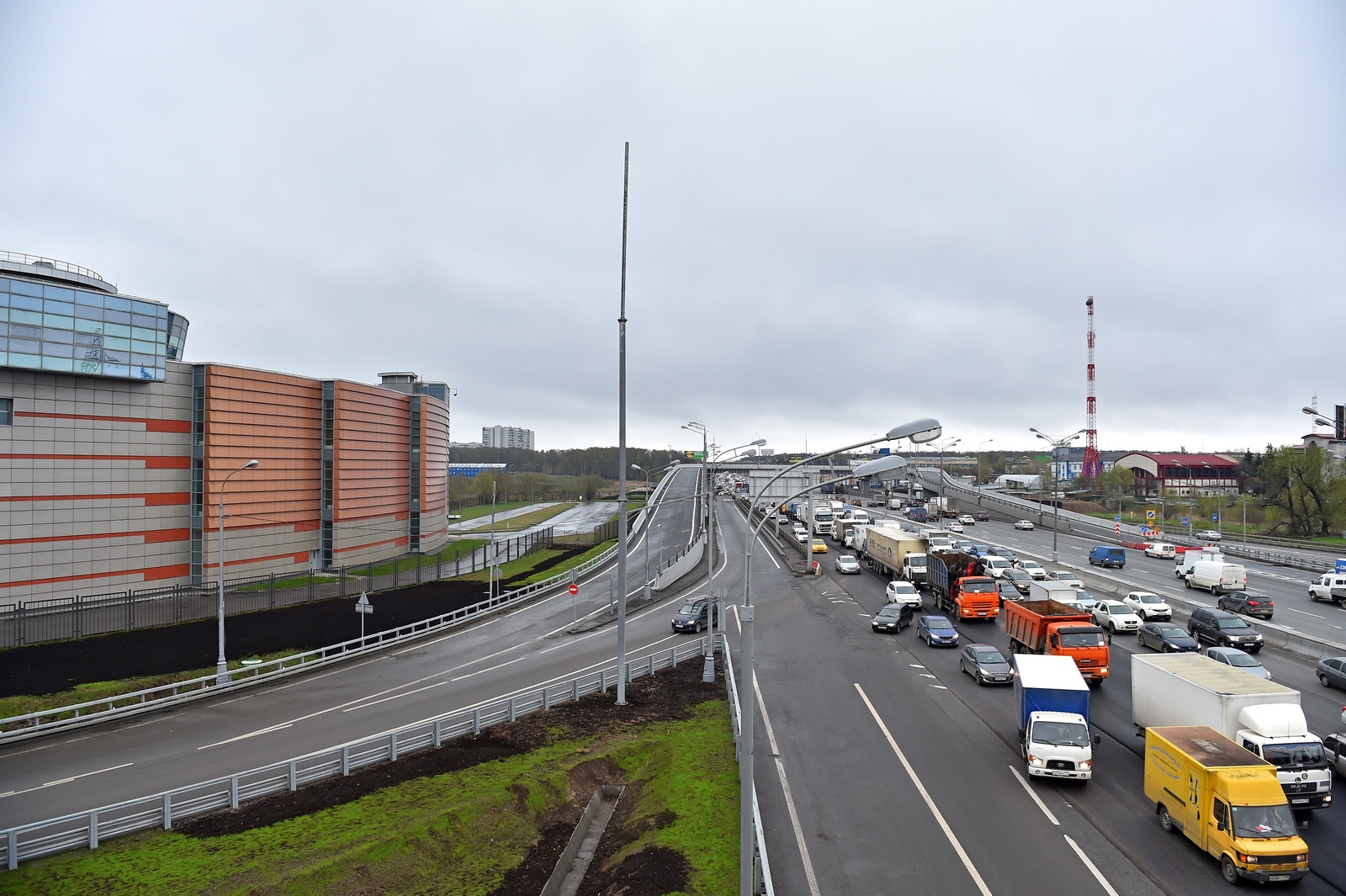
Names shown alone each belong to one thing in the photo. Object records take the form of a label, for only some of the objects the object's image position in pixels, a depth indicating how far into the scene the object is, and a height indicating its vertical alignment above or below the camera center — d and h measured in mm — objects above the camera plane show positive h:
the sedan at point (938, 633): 33812 -7325
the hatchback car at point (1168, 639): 30031 -6810
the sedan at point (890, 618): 37250 -7367
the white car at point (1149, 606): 36812 -6589
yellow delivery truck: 13641 -6495
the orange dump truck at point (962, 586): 39062 -6191
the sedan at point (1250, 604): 37844 -6639
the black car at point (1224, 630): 31094 -6657
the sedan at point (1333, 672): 25547 -6835
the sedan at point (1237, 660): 24672 -6278
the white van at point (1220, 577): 43812 -6113
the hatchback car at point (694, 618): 40453 -8008
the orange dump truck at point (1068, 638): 26469 -5945
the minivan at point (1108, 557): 56375 -6334
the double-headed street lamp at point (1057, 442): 54856 +2432
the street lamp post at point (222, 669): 29391 -7964
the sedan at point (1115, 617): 35219 -6809
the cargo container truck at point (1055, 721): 18453 -6332
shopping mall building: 42812 +964
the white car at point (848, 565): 58688 -7368
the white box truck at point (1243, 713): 16359 -5784
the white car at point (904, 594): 42031 -6918
